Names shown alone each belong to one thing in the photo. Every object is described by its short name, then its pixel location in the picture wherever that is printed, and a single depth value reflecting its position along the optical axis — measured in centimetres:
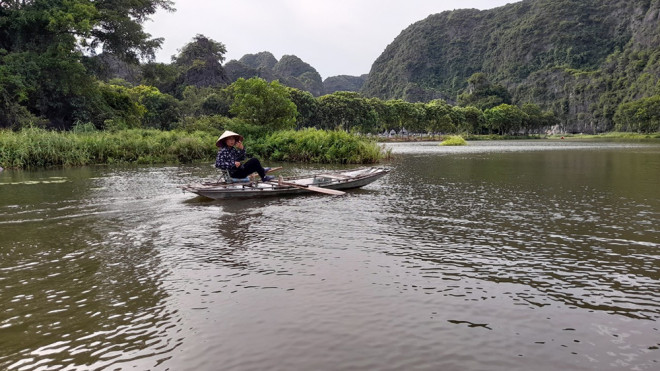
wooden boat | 1512
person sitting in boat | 1540
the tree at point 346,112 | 9294
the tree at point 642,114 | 11468
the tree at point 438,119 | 11175
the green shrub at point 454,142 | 7081
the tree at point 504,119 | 13612
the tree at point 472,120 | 12762
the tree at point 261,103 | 4294
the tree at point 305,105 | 8506
